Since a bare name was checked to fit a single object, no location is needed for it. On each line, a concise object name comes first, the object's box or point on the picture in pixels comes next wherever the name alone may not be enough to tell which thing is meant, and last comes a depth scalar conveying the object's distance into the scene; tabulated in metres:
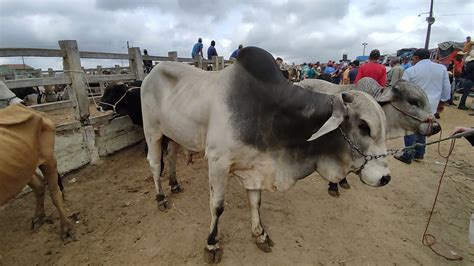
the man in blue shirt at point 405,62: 10.94
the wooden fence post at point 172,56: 7.84
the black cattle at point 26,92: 8.95
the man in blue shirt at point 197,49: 11.13
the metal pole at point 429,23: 21.17
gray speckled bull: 3.63
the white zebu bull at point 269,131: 2.27
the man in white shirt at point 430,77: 4.78
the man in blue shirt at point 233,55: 11.70
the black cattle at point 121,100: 5.45
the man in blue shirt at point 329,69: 13.81
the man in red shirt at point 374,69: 5.48
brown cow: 2.42
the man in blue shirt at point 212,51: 12.49
